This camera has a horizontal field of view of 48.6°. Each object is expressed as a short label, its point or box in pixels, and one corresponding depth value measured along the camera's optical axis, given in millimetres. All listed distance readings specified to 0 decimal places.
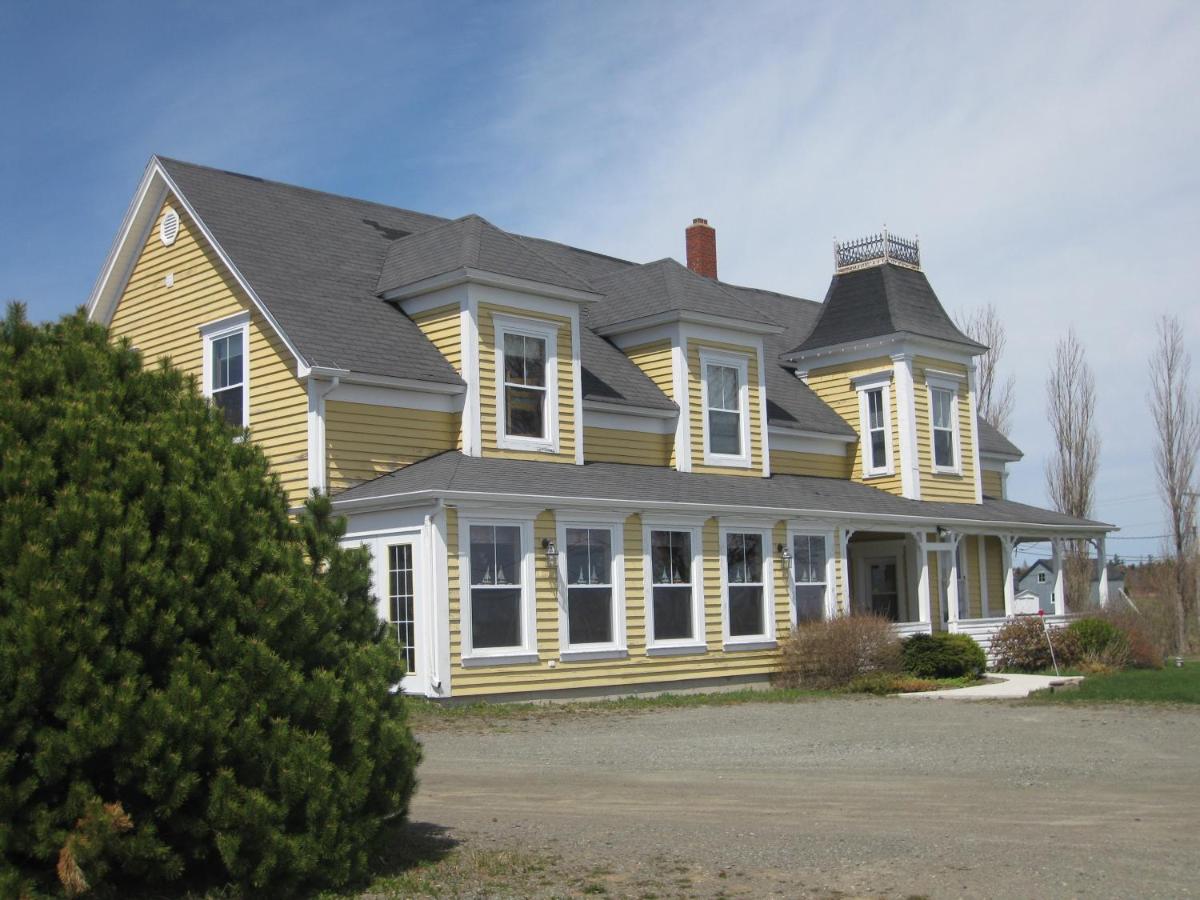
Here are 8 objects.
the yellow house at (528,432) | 19156
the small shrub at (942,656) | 23328
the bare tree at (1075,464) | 40719
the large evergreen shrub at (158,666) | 6734
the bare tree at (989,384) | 42781
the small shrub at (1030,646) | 25125
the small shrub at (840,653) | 22766
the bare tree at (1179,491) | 37312
